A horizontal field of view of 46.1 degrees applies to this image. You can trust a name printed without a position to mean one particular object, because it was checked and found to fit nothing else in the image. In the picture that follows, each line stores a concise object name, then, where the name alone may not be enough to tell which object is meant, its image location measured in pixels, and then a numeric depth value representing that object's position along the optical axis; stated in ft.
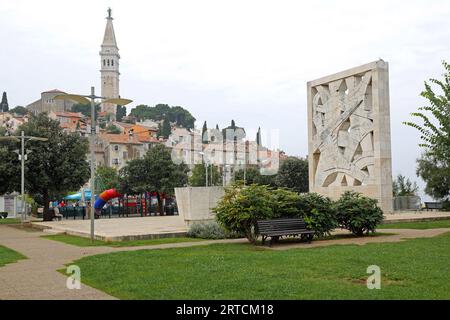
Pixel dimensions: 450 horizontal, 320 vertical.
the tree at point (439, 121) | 55.93
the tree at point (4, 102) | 481.01
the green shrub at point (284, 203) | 57.47
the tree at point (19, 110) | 543.80
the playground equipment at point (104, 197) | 157.17
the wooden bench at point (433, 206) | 124.47
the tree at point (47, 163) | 118.42
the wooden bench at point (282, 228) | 53.47
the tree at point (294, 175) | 212.84
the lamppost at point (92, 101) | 60.95
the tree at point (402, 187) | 155.76
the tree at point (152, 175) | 164.66
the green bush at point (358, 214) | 61.62
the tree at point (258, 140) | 241.63
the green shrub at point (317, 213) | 57.41
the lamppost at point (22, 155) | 102.93
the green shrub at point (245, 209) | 55.01
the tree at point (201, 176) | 237.25
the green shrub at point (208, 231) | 63.87
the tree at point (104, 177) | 222.69
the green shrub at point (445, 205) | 130.79
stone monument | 96.99
